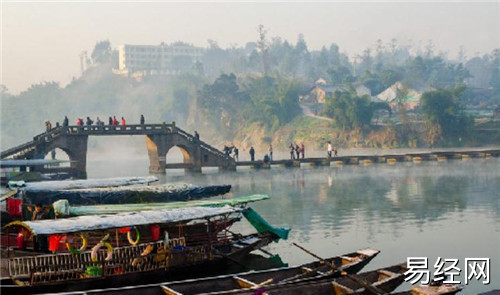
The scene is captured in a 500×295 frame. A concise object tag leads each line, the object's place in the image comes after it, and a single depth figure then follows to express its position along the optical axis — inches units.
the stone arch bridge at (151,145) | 2126.0
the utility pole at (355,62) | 6923.2
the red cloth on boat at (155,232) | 844.6
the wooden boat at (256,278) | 661.3
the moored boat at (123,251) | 732.7
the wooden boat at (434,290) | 628.4
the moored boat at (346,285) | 640.4
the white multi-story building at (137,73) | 7497.1
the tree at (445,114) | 3218.5
